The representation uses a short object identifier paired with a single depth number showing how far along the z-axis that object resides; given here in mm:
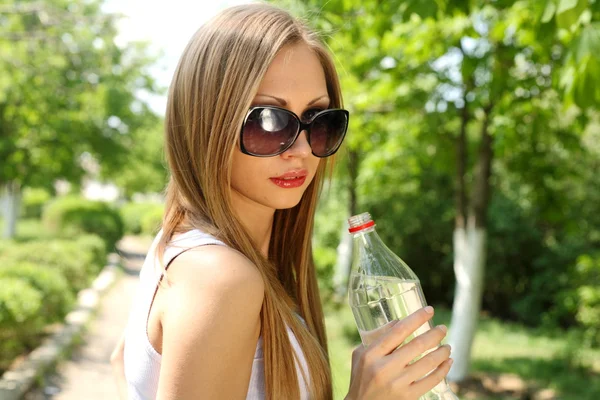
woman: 1054
